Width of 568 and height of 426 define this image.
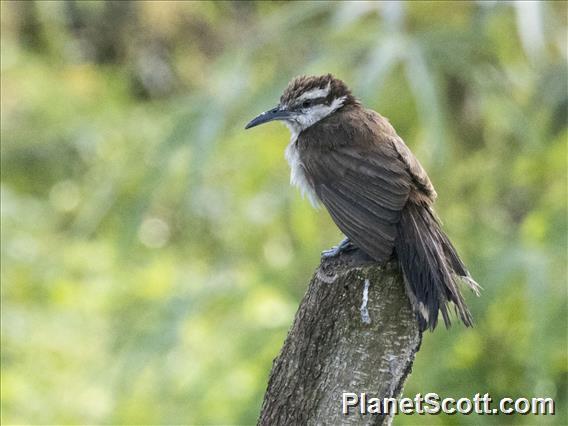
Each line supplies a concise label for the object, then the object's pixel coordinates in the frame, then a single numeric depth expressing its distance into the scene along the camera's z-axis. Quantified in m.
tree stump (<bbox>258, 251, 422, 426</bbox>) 4.48
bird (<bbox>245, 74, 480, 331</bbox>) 4.94
